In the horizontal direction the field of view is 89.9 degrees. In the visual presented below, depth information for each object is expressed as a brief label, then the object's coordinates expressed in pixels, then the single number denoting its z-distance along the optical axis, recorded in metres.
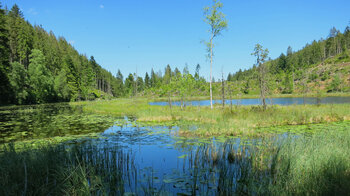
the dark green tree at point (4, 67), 35.91
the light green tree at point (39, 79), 44.25
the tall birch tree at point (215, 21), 22.72
